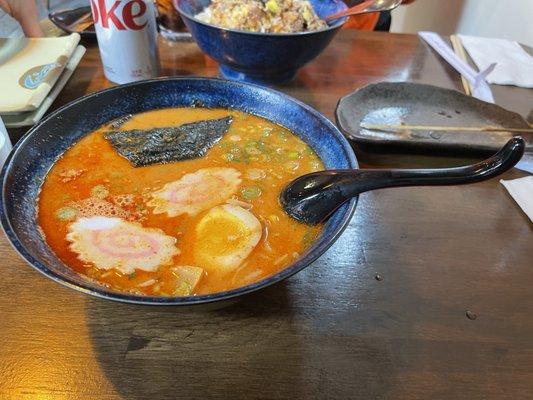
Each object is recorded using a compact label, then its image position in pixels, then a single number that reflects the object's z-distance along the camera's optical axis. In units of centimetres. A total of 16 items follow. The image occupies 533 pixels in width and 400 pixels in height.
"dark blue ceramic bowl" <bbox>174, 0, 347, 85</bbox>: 37
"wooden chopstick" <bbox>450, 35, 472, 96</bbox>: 47
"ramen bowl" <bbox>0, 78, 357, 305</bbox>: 17
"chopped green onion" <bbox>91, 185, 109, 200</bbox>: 25
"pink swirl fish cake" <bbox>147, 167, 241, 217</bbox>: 25
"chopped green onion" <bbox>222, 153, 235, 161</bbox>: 29
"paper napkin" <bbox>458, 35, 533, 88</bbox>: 48
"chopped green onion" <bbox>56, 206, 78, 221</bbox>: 24
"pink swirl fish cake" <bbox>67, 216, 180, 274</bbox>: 21
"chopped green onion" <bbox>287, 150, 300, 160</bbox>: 29
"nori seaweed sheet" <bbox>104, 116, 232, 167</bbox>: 29
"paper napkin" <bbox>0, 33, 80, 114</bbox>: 34
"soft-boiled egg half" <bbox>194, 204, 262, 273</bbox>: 22
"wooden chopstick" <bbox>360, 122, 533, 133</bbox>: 38
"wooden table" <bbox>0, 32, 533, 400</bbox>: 20
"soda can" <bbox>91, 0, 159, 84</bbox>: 36
